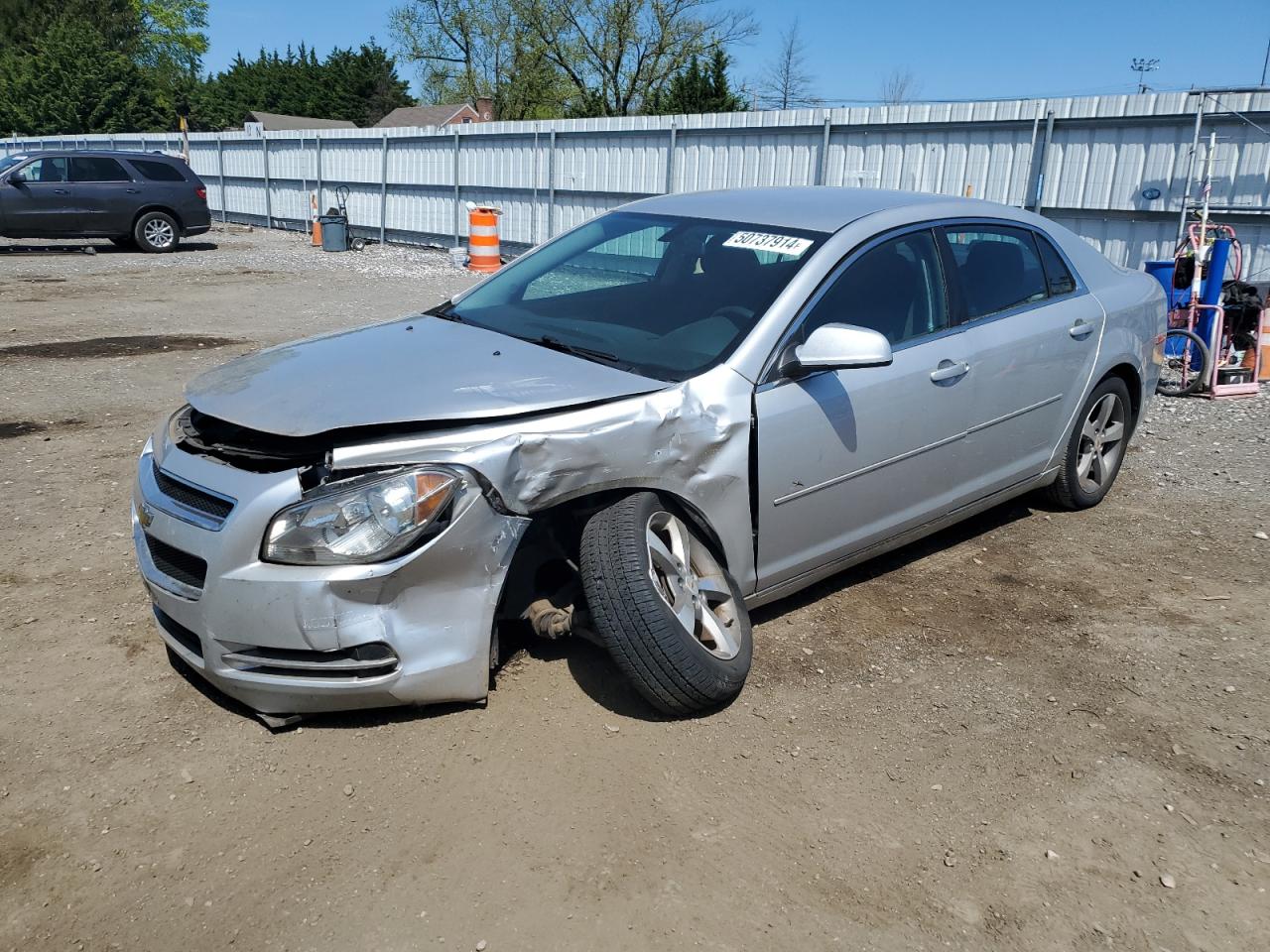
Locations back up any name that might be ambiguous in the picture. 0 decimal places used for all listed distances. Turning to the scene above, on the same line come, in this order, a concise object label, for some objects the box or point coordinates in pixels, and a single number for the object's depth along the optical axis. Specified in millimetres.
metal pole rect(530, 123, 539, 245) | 18750
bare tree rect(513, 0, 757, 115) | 46531
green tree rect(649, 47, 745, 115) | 34344
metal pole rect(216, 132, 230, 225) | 27953
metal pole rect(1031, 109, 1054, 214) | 11750
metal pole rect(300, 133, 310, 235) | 24953
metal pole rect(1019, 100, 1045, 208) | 11852
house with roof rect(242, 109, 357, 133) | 72812
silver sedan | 2945
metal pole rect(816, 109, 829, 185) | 14180
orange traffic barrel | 17266
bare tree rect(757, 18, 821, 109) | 49469
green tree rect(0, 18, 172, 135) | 56375
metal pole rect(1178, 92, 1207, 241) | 10203
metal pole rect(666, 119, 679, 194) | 16438
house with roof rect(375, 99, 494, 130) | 54406
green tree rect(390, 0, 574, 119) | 50500
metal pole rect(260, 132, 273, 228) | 26172
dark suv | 18000
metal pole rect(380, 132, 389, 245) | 22281
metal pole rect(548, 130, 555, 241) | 18375
